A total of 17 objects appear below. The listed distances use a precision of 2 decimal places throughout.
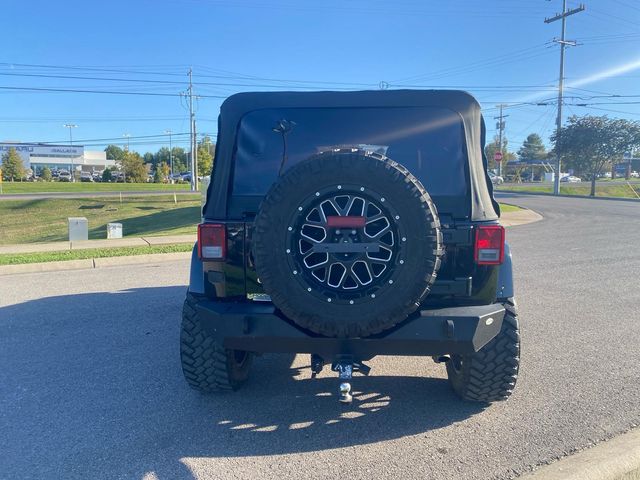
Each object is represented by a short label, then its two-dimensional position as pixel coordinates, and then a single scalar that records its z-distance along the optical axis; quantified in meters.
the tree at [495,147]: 83.56
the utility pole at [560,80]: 43.12
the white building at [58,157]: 121.88
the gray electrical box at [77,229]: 13.81
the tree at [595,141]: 40.34
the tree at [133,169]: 70.69
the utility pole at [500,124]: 73.03
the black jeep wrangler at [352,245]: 2.87
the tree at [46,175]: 81.00
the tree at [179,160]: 124.12
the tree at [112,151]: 147.52
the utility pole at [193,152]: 54.53
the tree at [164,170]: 76.57
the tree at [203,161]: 75.81
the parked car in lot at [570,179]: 80.89
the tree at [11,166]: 72.44
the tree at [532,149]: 128.00
